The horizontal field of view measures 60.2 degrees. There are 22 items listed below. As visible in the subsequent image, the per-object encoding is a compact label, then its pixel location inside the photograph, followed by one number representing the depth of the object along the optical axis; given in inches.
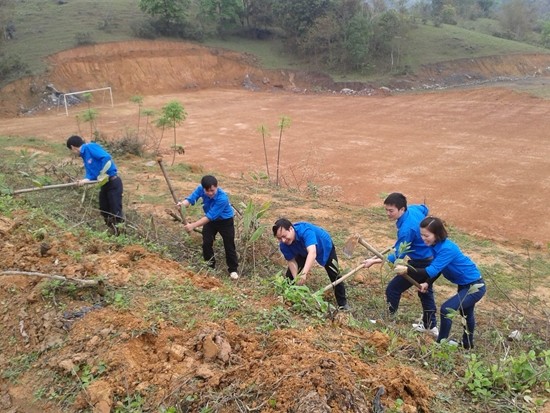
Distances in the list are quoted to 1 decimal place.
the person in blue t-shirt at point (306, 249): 170.1
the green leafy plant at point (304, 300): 141.6
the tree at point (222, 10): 1376.7
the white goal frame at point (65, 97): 949.8
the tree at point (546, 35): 1616.6
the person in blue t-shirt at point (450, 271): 165.8
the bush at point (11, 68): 995.9
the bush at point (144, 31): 1293.1
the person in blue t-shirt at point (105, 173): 241.4
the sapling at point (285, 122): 501.8
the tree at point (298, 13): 1358.3
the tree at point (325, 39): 1327.5
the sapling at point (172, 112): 519.8
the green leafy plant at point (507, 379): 112.7
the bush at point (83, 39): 1165.4
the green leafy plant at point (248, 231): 201.2
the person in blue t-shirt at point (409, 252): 182.5
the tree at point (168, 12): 1284.4
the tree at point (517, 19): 1801.9
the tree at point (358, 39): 1289.4
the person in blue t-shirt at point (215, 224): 209.3
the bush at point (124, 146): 517.0
